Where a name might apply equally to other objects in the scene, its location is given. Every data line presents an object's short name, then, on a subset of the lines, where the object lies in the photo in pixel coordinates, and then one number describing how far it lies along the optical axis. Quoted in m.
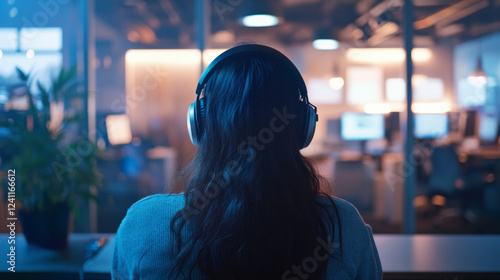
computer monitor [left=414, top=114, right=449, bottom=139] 4.64
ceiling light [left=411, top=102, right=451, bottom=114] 4.84
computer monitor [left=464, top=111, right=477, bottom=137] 4.84
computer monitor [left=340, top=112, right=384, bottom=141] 5.33
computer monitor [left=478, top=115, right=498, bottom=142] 4.70
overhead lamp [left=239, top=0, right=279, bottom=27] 4.29
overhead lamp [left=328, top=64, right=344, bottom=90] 6.32
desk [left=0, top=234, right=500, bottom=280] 1.36
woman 0.73
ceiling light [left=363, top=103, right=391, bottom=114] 5.39
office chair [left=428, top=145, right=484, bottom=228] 4.55
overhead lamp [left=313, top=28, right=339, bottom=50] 5.77
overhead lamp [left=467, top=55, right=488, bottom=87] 4.61
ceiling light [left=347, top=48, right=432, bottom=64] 5.18
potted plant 1.82
